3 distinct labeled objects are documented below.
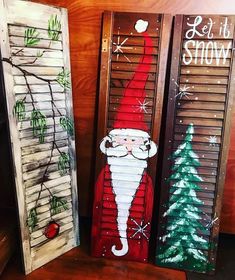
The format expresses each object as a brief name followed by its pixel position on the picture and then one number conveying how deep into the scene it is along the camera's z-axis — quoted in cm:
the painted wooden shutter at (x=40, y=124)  162
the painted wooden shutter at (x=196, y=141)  171
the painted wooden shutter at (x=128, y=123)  177
